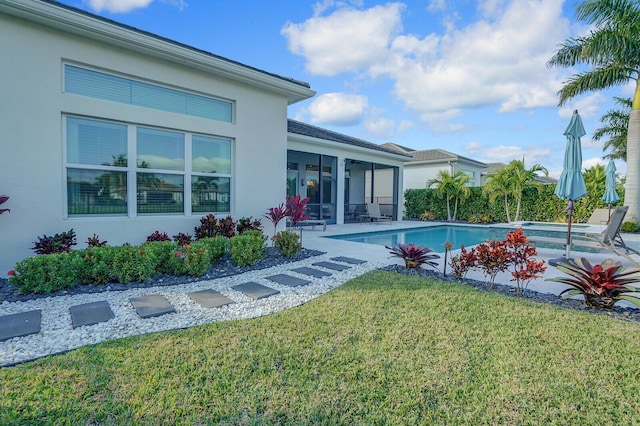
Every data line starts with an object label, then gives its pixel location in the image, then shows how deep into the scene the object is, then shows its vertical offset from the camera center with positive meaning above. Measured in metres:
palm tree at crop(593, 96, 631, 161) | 18.86 +5.16
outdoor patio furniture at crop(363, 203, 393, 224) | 18.62 -0.43
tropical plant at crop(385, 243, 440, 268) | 6.80 -1.11
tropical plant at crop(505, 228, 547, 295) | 5.08 -0.82
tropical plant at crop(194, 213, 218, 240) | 8.07 -0.68
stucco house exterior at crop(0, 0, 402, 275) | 6.07 +1.67
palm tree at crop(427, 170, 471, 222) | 20.61 +1.16
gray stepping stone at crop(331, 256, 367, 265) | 7.53 -1.36
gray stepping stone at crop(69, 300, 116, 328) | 3.93 -1.49
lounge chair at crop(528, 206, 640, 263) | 7.71 -0.73
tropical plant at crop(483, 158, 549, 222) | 18.61 +1.51
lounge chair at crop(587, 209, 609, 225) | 13.27 -0.40
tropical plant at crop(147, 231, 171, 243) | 7.29 -0.82
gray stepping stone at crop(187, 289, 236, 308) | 4.68 -1.49
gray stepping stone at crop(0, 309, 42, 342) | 3.55 -1.49
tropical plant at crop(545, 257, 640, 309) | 4.47 -1.12
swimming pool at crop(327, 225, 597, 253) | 12.26 -1.39
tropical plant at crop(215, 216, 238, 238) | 8.18 -0.66
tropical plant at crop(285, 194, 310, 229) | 8.73 -0.15
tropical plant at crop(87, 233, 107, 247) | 6.45 -0.85
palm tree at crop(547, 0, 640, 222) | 12.59 +6.45
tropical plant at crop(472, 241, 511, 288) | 5.46 -0.90
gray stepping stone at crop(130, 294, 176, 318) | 4.24 -1.48
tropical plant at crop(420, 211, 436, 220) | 22.41 -0.75
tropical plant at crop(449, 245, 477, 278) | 5.93 -1.11
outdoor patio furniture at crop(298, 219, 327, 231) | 14.32 -0.87
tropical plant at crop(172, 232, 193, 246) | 7.20 -0.87
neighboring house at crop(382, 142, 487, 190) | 25.20 +3.30
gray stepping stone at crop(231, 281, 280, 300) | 5.08 -1.47
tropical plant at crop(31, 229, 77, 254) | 6.00 -0.84
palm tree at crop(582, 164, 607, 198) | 17.13 +1.45
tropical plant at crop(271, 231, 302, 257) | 7.86 -0.99
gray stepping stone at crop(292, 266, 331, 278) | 6.35 -1.42
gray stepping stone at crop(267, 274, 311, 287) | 5.78 -1.45
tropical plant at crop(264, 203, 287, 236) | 9.00 -0.30
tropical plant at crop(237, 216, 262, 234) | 8.65 -0.61
